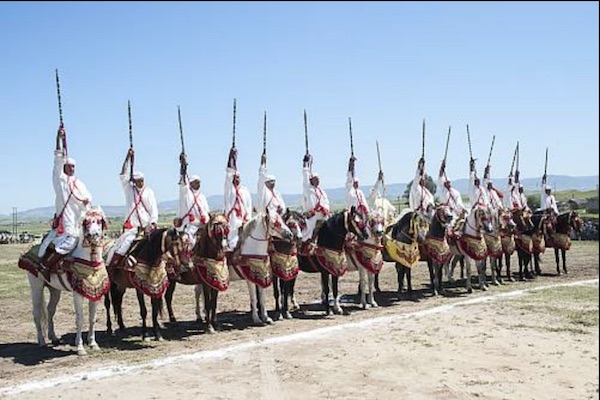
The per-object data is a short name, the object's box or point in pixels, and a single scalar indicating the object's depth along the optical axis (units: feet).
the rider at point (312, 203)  45.28
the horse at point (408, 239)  48.93
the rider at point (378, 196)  57.16
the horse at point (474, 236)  51.96
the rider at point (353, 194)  46.78
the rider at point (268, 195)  42.86
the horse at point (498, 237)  53.98
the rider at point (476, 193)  57.62
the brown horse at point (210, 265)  37.01
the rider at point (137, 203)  37.35
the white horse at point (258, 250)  39.40
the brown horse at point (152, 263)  34.58
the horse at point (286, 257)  41.01
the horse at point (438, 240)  49.83
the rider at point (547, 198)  67.36
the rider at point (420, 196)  52.44
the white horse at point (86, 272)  31.78
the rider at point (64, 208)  32.42
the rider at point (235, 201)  41.07
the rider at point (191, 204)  40.11
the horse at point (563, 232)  64.39
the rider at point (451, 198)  55.98
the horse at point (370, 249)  44.65
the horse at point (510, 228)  57.06
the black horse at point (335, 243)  43.39
